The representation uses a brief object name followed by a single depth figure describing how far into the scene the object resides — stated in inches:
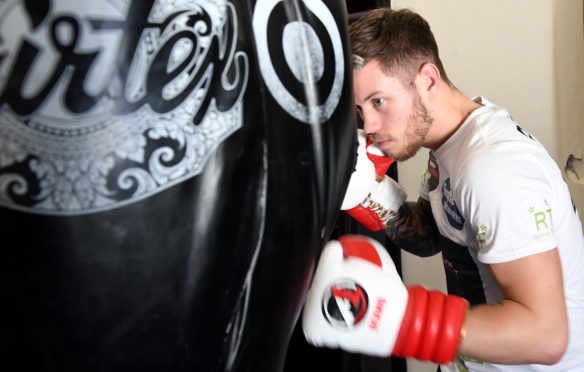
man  28.5
